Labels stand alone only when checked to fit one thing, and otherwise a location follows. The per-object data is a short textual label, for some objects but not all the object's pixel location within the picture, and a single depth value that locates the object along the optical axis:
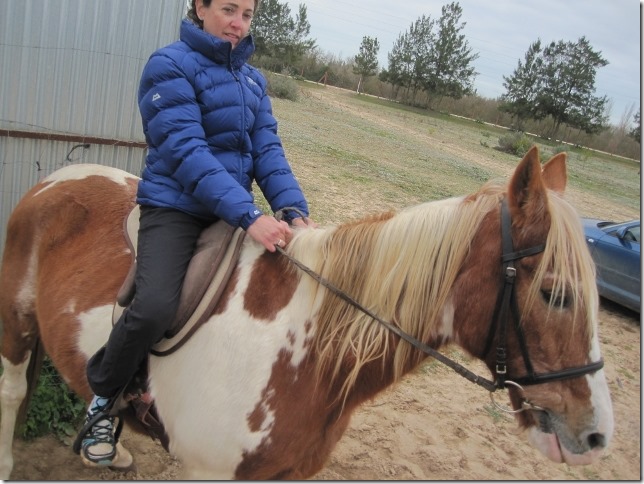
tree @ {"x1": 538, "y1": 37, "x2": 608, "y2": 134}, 49.25
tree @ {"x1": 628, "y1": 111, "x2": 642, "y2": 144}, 43.62
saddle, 1.99
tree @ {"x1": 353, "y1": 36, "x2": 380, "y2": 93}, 61.69
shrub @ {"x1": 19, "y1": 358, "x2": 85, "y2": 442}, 3.24
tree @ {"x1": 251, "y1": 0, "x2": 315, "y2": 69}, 52.88
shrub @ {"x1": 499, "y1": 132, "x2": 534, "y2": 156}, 28.15
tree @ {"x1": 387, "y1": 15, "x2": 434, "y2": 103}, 59.69
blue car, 7.41
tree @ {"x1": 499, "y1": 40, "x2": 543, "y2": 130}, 52.66
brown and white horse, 1.64
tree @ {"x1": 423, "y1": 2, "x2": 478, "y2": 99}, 58.53
